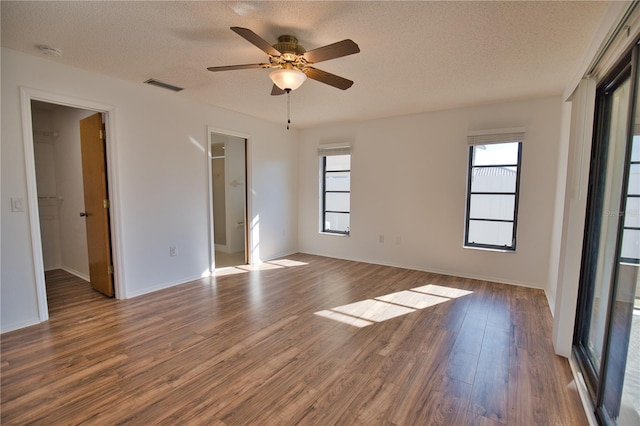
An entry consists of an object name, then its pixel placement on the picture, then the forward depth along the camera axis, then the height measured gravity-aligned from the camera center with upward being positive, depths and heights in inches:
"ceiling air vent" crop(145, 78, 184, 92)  134.4 +46.0
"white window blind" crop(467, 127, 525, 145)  157.6 +28.0
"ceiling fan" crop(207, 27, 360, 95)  83.7 +37.6
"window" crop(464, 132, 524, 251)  164.2 -1.4
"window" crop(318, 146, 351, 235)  223.8 -2.1
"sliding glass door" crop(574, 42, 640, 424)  61.1 -15.9
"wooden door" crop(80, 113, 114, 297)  137.4 -8.0
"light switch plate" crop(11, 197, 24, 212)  108.5 -7.5
